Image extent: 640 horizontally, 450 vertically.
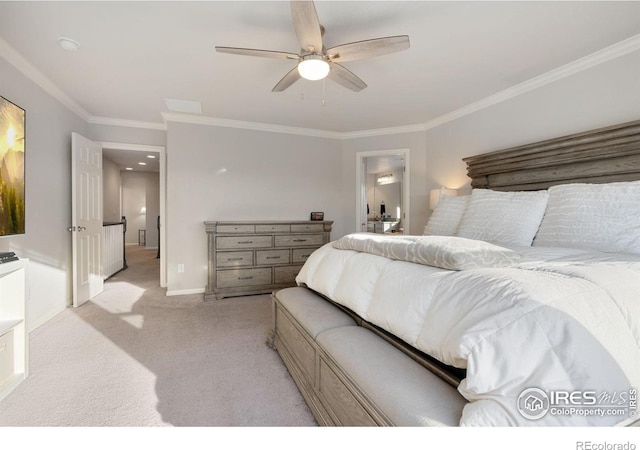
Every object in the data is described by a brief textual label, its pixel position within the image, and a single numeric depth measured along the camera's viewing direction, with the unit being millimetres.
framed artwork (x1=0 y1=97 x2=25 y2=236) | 2129
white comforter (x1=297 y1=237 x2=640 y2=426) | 793
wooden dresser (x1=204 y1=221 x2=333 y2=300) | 3734
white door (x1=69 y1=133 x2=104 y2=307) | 3311
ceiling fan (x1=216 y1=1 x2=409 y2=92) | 1706
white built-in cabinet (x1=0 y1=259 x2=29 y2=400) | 1797
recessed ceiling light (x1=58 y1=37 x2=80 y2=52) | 2203
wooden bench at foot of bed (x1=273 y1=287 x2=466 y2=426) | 924
